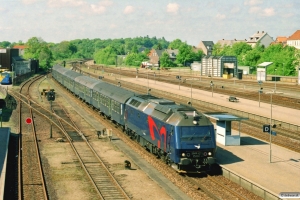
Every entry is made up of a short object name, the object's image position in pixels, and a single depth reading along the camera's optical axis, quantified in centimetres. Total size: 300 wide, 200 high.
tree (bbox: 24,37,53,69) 16516
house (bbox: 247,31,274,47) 19830
